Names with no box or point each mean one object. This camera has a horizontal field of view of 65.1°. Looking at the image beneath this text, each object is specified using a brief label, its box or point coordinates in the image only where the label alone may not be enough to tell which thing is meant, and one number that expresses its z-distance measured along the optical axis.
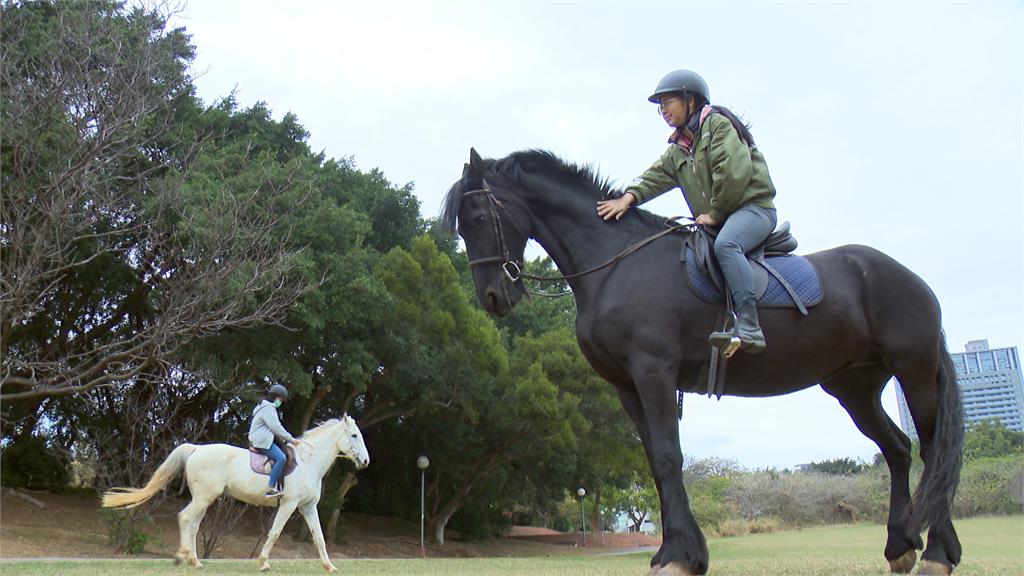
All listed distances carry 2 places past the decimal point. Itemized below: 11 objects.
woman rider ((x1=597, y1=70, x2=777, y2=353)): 4.70
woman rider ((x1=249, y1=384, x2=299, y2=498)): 10.70
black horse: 4.66
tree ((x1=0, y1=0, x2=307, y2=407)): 14.88
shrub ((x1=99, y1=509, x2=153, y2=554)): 17.09
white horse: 10.43
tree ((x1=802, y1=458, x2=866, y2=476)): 61.47
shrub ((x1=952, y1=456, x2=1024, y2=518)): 29.66
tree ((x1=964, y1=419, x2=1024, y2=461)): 42.16
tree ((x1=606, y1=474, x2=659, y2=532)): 45.22
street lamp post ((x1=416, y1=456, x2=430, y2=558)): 26.53
